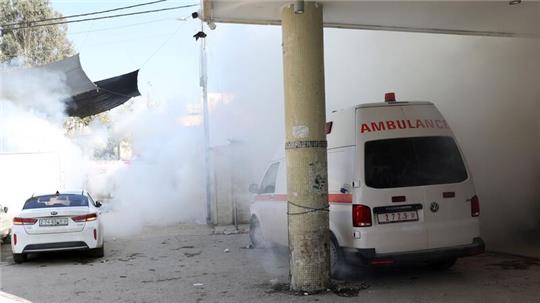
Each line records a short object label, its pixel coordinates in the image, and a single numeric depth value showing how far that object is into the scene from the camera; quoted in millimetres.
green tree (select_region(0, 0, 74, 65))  24445
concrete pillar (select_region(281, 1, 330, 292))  5980
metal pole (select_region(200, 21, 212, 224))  14211
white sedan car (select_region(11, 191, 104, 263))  8930
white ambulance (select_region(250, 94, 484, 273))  5938
